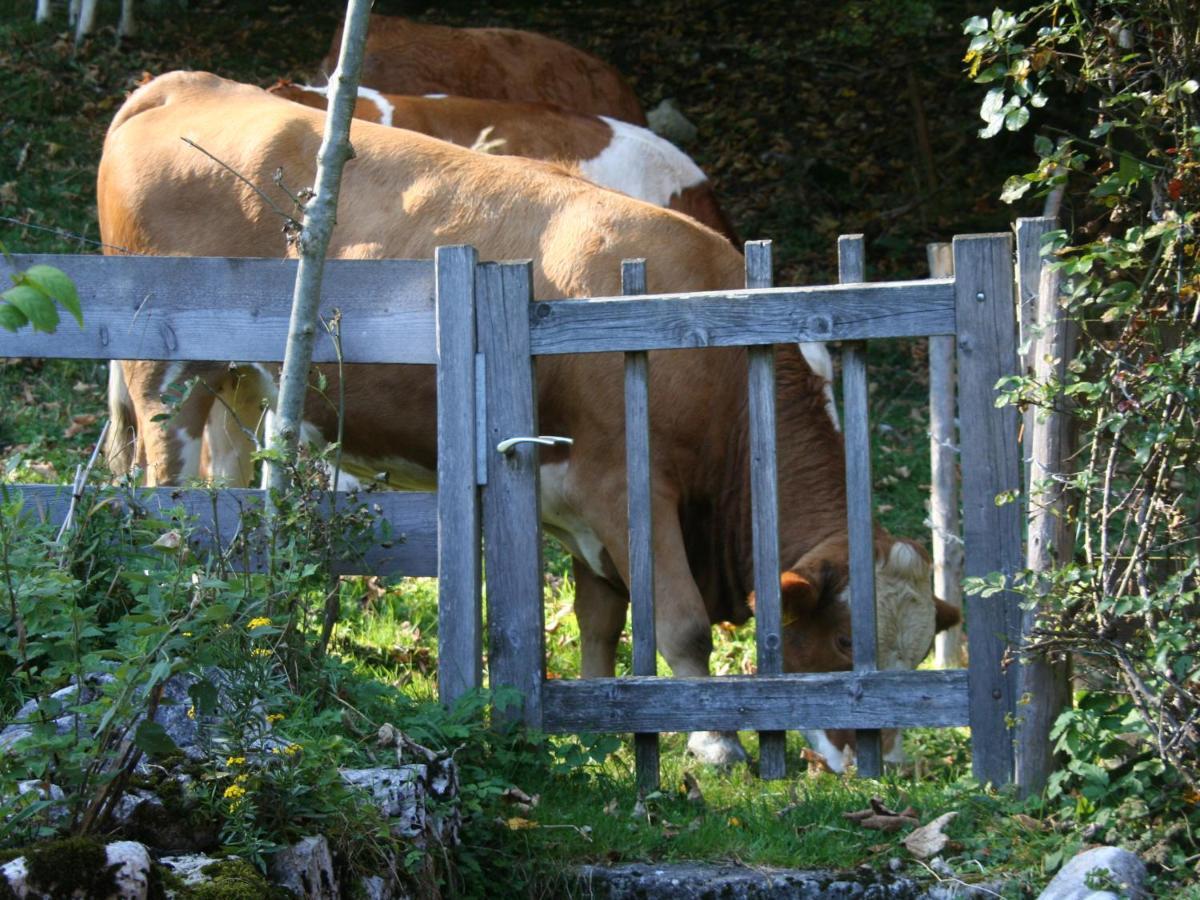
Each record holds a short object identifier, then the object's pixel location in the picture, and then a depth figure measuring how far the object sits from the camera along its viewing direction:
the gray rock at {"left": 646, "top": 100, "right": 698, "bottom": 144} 26.87
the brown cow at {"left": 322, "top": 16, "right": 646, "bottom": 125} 23.06
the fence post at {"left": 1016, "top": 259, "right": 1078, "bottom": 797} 8.09
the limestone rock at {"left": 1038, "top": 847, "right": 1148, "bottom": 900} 6.96
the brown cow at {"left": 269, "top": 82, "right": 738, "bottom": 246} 17.39
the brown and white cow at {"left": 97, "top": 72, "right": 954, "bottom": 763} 10.20
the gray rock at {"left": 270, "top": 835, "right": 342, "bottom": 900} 5.94
